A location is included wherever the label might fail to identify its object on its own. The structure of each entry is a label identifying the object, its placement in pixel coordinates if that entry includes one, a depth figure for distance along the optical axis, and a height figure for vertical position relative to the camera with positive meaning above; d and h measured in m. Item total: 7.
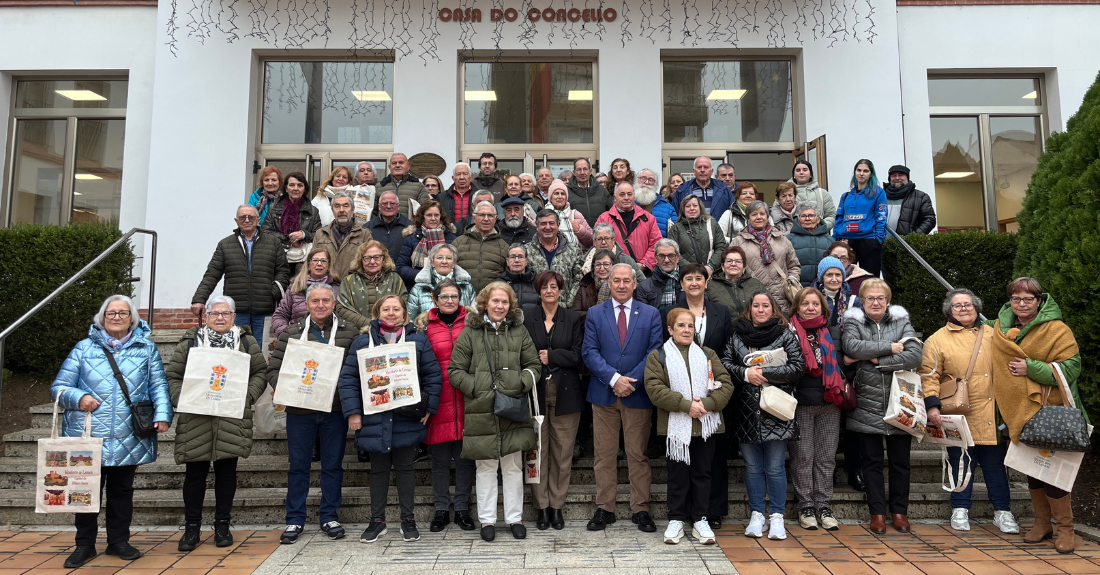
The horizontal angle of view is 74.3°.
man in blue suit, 5.41 -0.36
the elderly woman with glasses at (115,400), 4.79 -0.40
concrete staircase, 5.64 -1.20
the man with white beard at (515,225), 6.89 +1.11
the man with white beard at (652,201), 7.79 +1.52
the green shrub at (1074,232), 5.52 +0.90
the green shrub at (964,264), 7.95 +0.88
